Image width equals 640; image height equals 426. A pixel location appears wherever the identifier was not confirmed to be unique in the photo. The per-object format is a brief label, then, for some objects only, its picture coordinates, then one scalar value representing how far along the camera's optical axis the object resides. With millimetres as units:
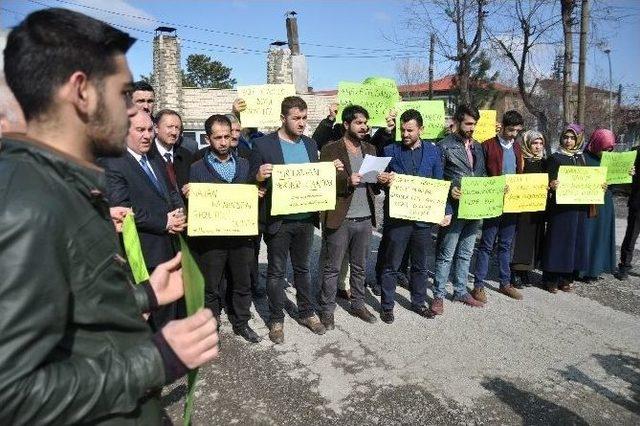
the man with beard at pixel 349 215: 4703
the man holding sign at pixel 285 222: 4387
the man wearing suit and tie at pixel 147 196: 3332
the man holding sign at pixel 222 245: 4180
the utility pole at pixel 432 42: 14584
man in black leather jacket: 924
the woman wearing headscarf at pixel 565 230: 5922
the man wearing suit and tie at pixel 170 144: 4009
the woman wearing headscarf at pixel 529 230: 5891
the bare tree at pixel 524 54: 12859
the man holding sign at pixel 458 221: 5145
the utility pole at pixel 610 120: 27397
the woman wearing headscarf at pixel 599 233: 6161
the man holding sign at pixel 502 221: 5434
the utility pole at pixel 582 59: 10219
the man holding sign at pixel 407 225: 4902
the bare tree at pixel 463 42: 13648
